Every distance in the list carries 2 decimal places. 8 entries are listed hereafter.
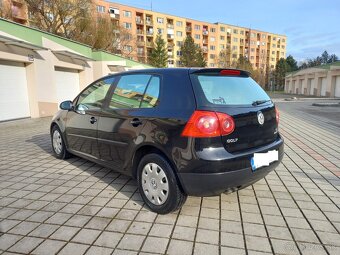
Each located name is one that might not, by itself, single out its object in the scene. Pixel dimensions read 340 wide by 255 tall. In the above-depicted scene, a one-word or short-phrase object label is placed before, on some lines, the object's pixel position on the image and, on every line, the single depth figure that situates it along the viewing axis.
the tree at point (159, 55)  55.47
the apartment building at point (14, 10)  27.23
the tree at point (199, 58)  62.15
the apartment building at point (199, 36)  61.16
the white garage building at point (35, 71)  10.13
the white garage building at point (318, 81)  36.22
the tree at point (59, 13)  24.72
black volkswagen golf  2.55
